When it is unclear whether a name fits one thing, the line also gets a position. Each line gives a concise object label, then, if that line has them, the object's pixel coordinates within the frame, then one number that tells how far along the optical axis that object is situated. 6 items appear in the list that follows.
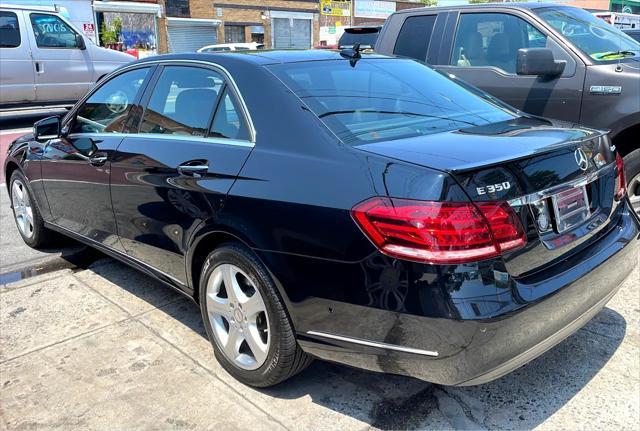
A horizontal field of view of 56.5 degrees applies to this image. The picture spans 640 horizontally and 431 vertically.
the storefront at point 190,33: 32.41
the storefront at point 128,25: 28.95
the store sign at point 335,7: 40.28
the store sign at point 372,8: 44.46
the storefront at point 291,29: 38.28
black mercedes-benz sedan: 2.26
